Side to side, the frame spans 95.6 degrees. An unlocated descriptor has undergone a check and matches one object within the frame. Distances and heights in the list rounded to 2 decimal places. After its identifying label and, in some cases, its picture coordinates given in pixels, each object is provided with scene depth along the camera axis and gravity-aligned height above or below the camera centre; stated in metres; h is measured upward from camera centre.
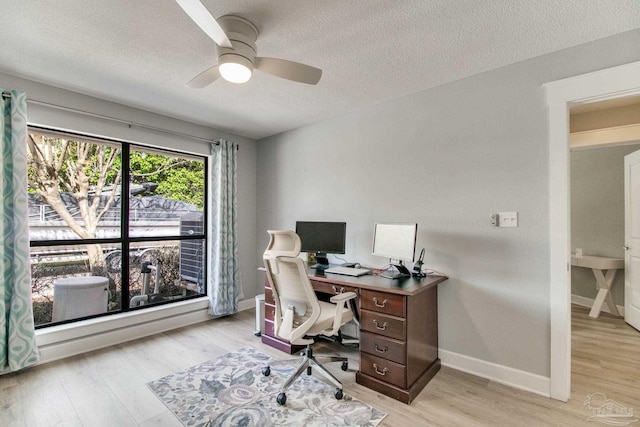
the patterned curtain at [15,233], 2.32 -0.12
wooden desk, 2.06 -0.87
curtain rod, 2.51 +1.00
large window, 2.77 -0.09
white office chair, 2.05 -0.66
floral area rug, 1.84 -1.29
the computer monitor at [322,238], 3.08 -0.24
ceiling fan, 1.72 +0.95
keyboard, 2.61 -0.51
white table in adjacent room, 3.67 -0.80
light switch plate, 2.24 -0.03
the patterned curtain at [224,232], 3.69 -0.20
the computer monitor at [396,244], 2.44 -0.25
